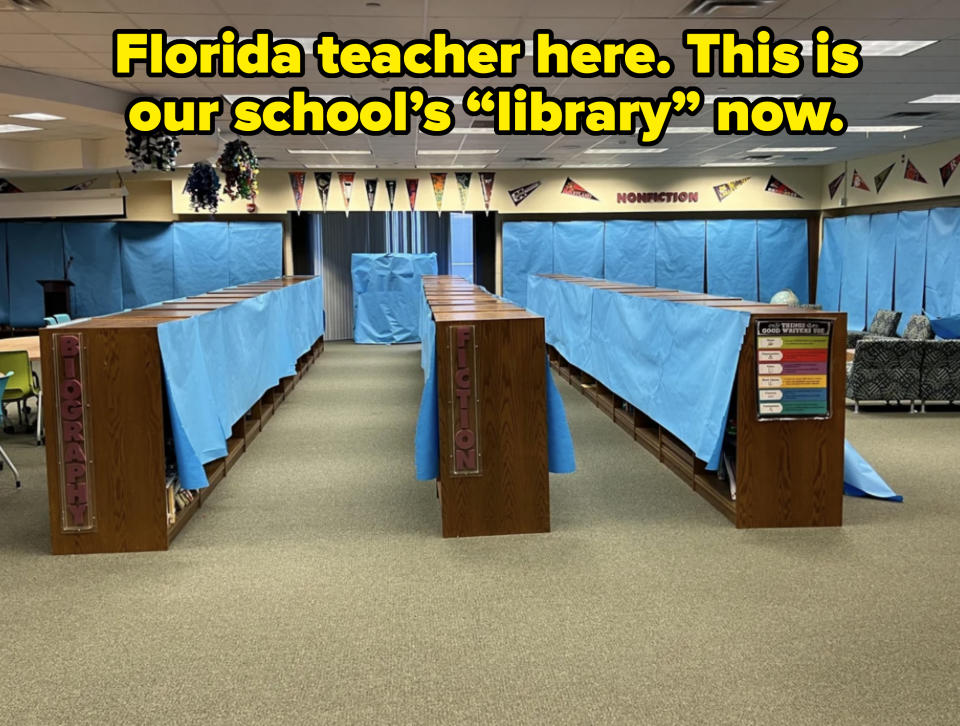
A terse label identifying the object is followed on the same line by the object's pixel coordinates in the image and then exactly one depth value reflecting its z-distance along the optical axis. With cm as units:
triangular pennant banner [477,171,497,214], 1547
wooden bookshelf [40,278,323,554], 461
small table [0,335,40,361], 761
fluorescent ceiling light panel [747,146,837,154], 1296
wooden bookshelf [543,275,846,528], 492
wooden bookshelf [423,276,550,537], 483
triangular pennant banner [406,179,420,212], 1529
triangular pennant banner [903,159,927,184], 1273
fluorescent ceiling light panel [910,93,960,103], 875
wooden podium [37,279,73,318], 1413
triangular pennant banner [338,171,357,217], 1518
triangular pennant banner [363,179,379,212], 1522
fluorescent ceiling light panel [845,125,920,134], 1094
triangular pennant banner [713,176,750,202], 1583
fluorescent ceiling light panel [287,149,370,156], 1255
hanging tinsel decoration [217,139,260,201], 903
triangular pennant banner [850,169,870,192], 1431
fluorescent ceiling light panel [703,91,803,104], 880
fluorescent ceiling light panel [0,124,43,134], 1088
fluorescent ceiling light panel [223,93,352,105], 848
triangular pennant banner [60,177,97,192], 1488
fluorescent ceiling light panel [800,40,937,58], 674
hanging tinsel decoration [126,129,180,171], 822
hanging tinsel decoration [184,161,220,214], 884
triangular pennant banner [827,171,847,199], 1503
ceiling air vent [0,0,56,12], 548
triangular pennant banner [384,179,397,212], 1523
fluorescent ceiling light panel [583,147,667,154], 1284
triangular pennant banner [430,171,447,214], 1532
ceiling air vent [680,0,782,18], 564
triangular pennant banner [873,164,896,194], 1361
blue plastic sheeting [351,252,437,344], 1562
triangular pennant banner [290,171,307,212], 1516
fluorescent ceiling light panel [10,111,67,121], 991
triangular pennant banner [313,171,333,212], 1515
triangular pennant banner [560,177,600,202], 1565
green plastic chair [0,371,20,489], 590
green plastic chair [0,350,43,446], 736
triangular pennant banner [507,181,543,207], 1562
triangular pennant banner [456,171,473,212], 1539
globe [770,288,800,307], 1182
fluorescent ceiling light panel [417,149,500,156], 1267
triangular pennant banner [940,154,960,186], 1184
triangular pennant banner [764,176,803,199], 1585
